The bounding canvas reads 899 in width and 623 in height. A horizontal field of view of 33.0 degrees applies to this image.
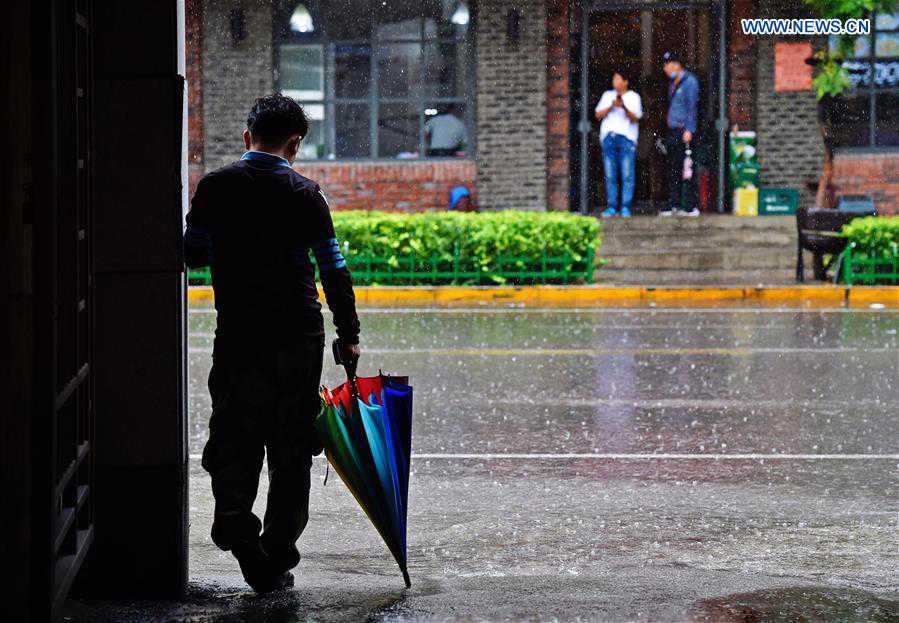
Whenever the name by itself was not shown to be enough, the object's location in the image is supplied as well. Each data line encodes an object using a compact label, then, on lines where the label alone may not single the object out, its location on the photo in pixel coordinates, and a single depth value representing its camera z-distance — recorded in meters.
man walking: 5.03
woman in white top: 21.33
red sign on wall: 22.45
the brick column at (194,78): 22.80
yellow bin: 22.25
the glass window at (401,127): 23.20
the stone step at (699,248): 19.83
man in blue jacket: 21.71
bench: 18.61
